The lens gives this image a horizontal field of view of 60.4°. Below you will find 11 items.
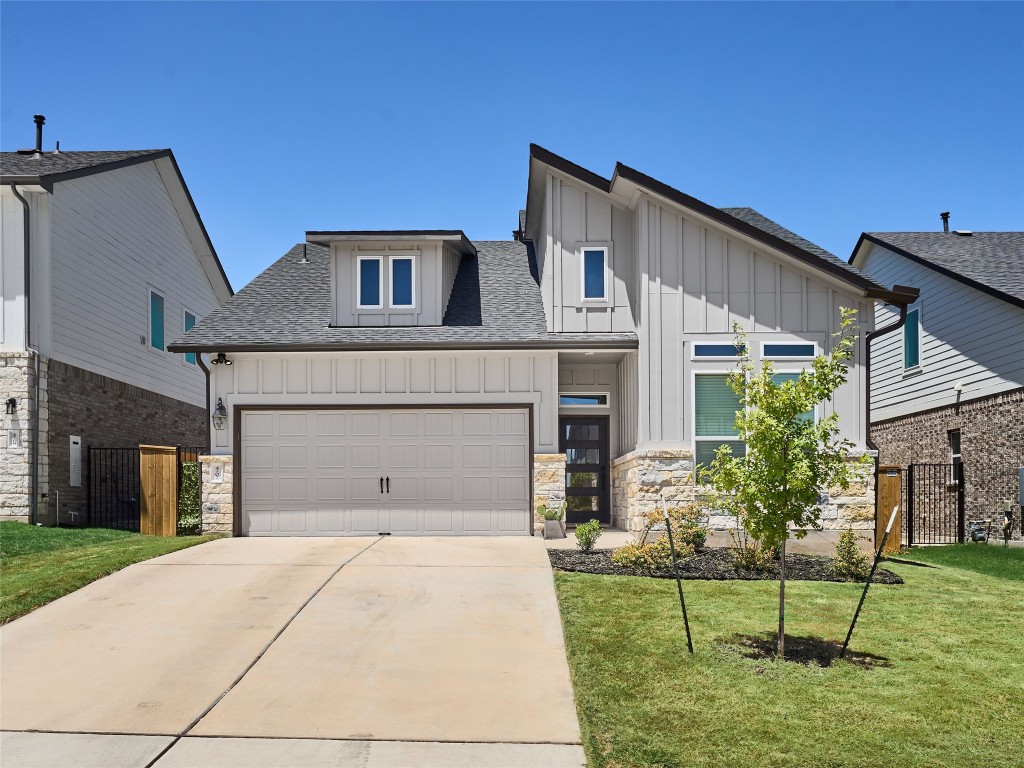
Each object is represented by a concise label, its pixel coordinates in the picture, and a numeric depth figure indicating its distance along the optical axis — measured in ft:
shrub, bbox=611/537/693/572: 38.09
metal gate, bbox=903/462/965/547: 59.06
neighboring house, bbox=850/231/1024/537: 57.21
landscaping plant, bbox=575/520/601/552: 42.91
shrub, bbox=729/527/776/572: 38.22
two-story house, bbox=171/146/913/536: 49.62
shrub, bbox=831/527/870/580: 37.93
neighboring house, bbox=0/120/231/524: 53.36
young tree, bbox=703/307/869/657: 25.86
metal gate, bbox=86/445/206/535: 59.31
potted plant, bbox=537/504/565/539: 49.22
